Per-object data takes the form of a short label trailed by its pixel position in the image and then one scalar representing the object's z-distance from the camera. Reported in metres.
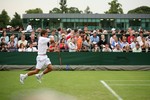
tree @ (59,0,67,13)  115.00
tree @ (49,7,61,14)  118.60
